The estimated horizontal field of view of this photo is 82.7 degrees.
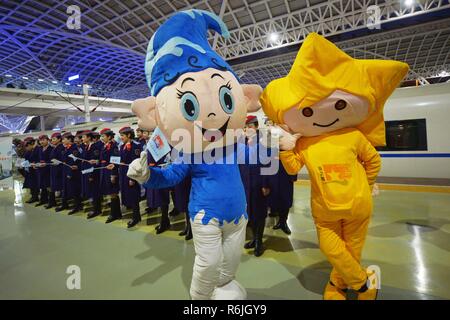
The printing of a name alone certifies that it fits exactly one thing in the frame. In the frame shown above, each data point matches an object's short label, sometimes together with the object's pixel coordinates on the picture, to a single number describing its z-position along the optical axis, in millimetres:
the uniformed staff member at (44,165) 6062
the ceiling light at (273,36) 12195
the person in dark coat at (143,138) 4862
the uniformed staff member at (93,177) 4832
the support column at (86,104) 14234
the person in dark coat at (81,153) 5058
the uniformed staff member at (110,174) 4484
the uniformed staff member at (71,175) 5270
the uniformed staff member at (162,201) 3889
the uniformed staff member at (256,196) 3025
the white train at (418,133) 5277
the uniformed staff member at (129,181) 4230
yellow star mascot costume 1643
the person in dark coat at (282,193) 3413
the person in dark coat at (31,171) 6406
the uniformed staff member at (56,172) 5645
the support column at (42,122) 17891
